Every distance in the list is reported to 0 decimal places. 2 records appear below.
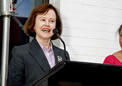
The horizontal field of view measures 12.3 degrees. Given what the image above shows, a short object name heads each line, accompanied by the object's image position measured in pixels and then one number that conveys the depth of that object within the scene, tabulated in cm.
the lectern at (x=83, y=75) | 268
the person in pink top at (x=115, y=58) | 402
